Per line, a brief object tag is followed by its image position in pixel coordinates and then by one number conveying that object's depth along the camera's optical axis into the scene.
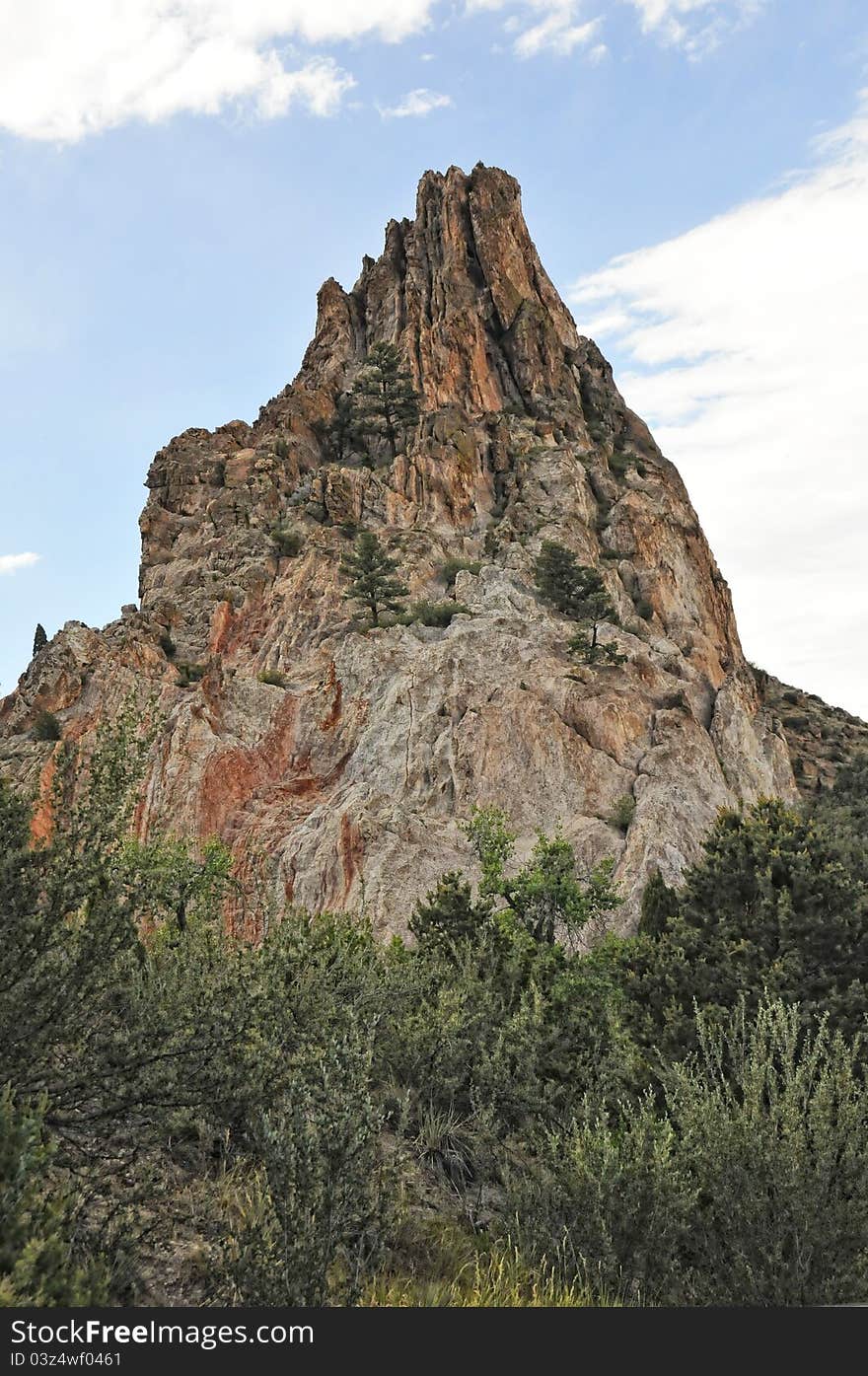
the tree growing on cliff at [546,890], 24.28
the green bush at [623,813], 36.41
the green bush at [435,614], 49.34
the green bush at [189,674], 51.62
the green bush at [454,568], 55.47
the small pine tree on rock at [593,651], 44.53
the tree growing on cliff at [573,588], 50.38
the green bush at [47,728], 49.72
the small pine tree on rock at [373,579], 50.94
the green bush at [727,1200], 8.52
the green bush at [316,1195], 5.77
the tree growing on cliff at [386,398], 73.44
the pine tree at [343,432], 75.31
